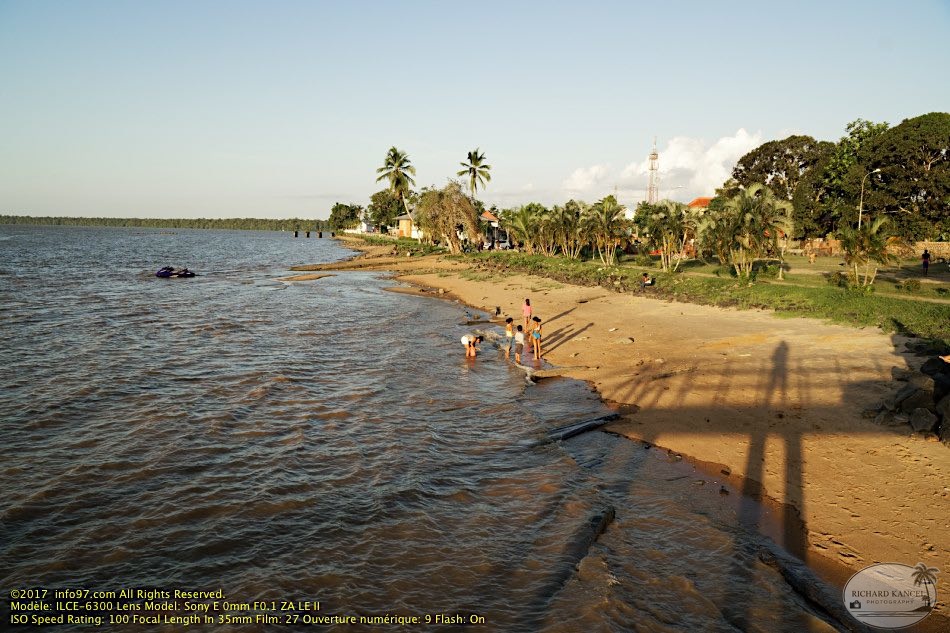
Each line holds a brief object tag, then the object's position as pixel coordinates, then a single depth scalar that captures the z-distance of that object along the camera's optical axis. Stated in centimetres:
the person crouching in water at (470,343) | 2041
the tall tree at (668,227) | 3738
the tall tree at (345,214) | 16500
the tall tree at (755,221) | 2839
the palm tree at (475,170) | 7252
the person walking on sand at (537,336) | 1933
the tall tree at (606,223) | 4178
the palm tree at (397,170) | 8150
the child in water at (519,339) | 1958
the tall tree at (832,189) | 5238
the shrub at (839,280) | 2698
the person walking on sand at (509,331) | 1973
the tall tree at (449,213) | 6538
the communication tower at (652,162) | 9962
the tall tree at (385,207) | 12706
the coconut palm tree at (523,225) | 5684
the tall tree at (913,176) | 4769
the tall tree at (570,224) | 4638
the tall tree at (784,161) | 6438
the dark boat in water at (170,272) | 5044
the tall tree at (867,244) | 2419
